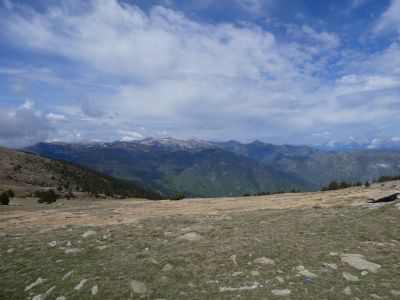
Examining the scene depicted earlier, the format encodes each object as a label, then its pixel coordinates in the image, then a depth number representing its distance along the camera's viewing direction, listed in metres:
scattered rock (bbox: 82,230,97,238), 22.77
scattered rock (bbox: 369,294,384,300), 12.07
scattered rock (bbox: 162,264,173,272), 15.50
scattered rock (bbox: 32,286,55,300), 13.51
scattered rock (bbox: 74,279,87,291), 14.02
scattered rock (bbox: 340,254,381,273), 14.65
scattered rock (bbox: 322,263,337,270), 14.82
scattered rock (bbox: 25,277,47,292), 14.74
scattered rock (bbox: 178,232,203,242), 20.69
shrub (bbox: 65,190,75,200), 93.25
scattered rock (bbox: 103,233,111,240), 21.62
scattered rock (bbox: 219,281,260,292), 13.09
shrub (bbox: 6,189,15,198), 79.20
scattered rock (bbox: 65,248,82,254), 18.87
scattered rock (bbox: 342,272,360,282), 13.60
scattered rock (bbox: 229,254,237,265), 15.98
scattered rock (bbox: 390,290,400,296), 12.29
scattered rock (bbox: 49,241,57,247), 20.34
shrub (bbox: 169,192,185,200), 76.32
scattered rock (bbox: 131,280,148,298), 13.27
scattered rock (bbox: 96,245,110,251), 19.25
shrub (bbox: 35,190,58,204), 68.46
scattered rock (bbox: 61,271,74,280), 15.21
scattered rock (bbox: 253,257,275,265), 15.59
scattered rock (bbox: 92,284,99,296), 13.46
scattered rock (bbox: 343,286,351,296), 12.38
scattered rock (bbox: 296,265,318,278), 14.02
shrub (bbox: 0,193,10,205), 56.28
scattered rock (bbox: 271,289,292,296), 12.45
